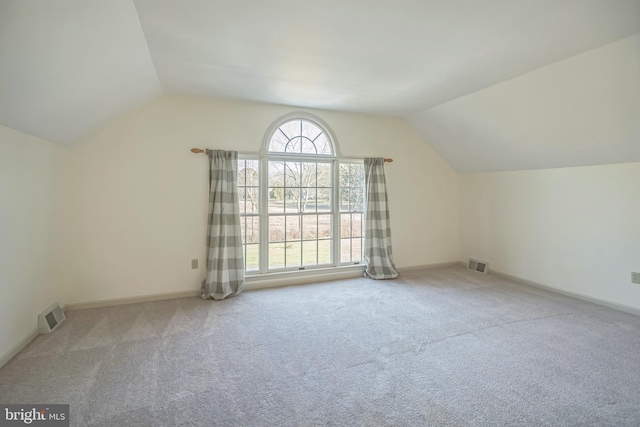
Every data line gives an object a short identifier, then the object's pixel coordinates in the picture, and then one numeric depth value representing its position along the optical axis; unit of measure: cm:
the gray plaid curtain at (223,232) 365
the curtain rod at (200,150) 365
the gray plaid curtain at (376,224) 449
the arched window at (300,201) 405
